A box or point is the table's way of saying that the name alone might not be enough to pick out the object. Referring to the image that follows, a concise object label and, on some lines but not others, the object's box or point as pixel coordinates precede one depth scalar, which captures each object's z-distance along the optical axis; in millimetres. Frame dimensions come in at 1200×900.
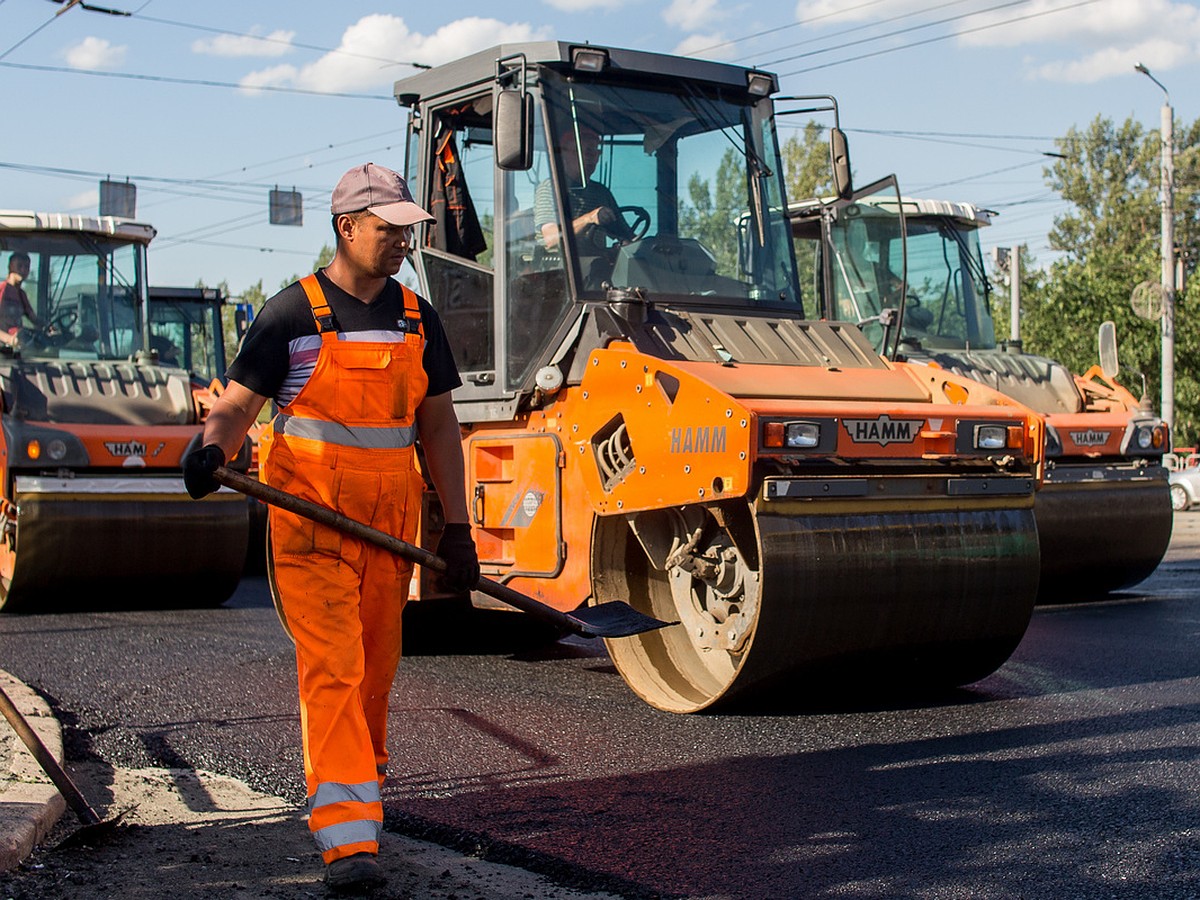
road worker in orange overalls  4023
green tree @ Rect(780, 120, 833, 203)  47500
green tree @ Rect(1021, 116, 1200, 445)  32875
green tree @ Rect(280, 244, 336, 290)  61891
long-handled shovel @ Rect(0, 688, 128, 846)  4242
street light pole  25502
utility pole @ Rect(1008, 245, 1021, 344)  31484
